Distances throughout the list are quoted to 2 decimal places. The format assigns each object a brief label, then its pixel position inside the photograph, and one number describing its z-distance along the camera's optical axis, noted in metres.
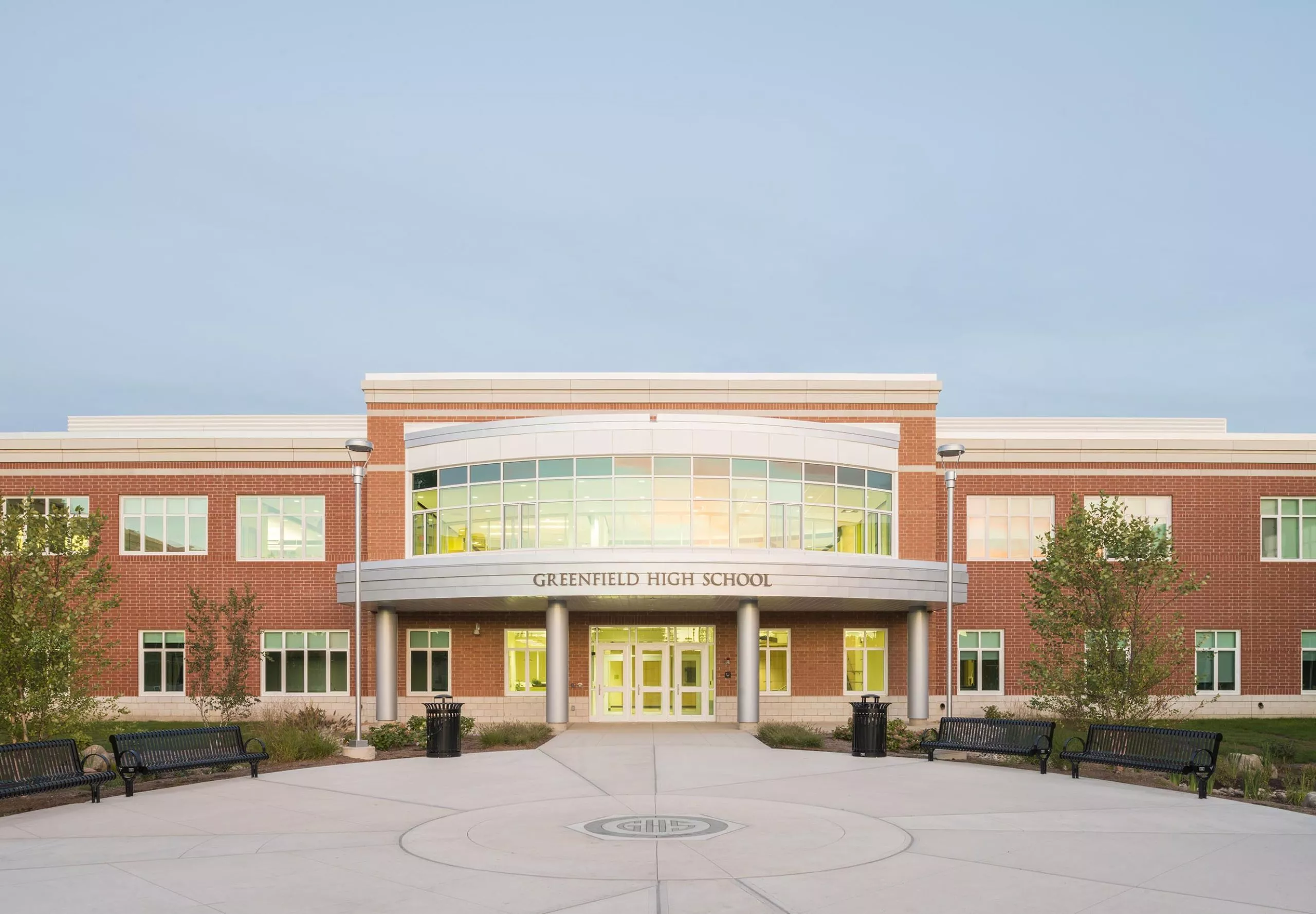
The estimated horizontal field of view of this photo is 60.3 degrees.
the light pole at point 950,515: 24.55
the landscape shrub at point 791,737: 23.71
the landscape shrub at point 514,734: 24.16
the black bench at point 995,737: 19.30
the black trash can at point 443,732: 21.83
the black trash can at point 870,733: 21.42
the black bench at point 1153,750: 16.72
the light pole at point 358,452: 22.27
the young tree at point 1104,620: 20.69
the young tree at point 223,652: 28.94
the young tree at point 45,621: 17.47
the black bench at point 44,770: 15.00
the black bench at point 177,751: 16.81
